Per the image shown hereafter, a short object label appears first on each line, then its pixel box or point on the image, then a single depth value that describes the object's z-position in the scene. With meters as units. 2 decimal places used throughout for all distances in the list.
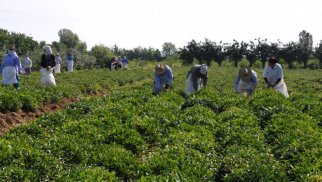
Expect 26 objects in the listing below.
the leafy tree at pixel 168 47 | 182.25
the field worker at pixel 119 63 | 46.83
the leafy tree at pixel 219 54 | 85.88
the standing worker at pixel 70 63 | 39.22
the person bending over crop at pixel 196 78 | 15.37
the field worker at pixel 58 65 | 34.74
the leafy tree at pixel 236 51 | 85.56
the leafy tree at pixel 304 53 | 85.56
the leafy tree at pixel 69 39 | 122.12
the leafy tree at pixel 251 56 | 85.06
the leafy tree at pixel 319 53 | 84.00
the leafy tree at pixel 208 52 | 85.88
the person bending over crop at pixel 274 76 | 15.44
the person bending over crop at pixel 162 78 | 15.56
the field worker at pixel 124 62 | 47.62
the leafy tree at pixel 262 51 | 85.56
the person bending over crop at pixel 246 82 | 15.59
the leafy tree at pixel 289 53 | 85.00
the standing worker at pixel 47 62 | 17.12
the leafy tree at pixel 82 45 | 120.38
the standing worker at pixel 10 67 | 15.91
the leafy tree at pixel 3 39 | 75.94
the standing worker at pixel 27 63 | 33.06
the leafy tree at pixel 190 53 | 86.88
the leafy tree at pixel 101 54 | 83.93
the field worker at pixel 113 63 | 44.83
